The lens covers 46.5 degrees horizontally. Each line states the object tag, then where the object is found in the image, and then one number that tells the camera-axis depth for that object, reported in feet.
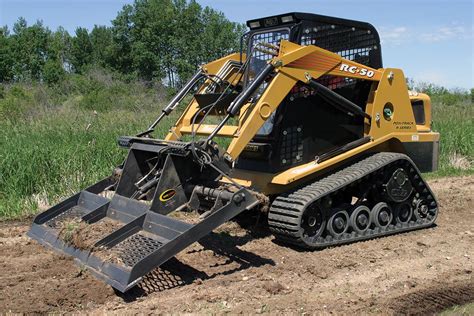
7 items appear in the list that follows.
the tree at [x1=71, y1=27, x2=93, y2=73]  236.43
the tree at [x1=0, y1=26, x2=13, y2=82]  200.75
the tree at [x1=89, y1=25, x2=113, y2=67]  224.94
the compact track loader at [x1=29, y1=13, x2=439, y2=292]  16.22
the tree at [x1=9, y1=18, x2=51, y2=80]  206.18
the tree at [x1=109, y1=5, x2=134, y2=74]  203.82
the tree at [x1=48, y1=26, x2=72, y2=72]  226.99
